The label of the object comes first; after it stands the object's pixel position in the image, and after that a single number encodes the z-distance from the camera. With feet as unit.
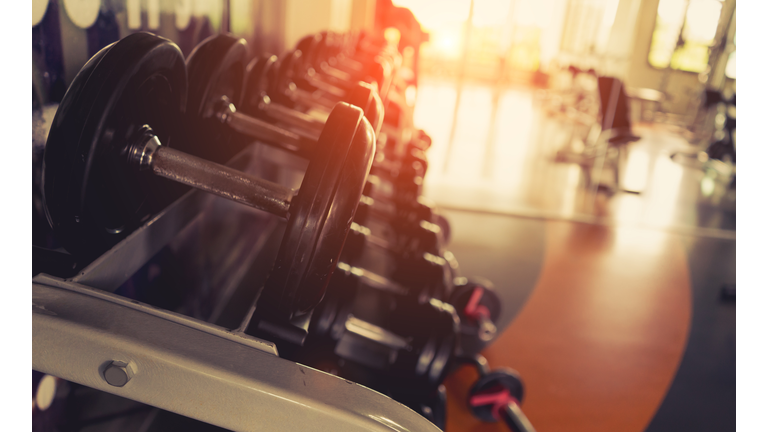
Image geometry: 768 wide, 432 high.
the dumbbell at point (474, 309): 6.79
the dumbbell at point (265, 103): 3.59
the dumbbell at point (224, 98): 2.87
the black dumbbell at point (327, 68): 5.10
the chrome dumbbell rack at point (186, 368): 1.84
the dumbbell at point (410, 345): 4.14
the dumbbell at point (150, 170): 1.83
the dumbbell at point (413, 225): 5.67
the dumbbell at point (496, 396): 5.27
